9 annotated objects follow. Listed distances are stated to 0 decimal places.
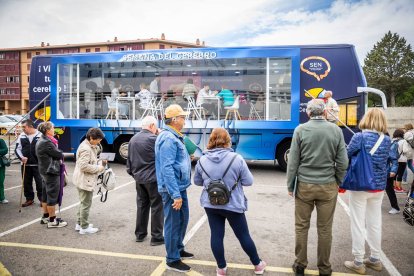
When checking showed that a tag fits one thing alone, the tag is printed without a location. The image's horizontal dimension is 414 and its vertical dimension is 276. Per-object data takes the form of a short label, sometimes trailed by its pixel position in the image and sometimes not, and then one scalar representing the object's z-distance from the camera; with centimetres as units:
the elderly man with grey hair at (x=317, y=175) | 333
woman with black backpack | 321
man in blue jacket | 348
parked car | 2486
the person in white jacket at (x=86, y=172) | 466
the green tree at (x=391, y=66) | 5691
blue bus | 936
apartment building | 6193
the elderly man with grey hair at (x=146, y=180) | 434
